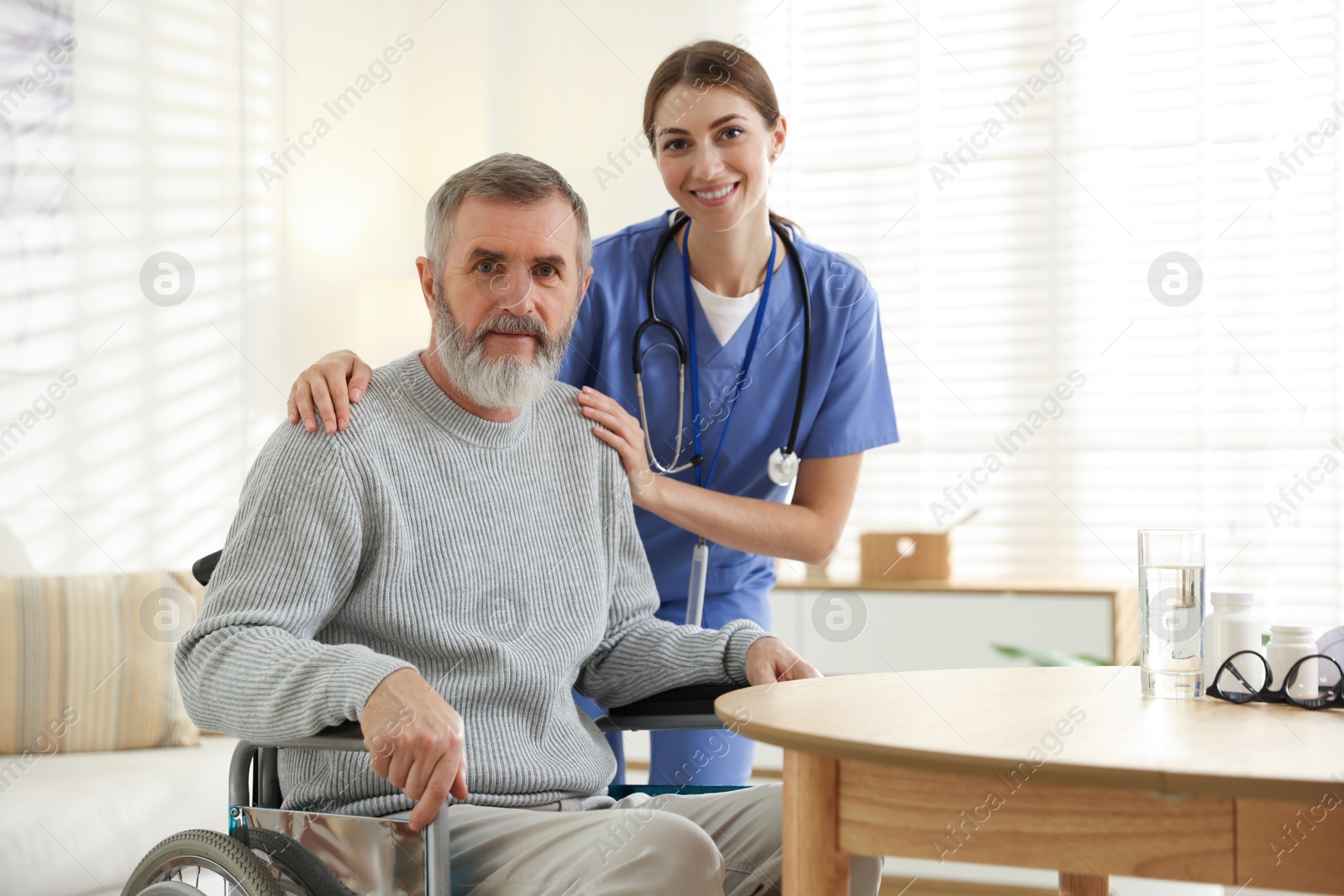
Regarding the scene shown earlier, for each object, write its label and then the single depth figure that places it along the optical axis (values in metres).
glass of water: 1.15
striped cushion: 2.39
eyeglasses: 1.10
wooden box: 3.37
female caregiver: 1.82
